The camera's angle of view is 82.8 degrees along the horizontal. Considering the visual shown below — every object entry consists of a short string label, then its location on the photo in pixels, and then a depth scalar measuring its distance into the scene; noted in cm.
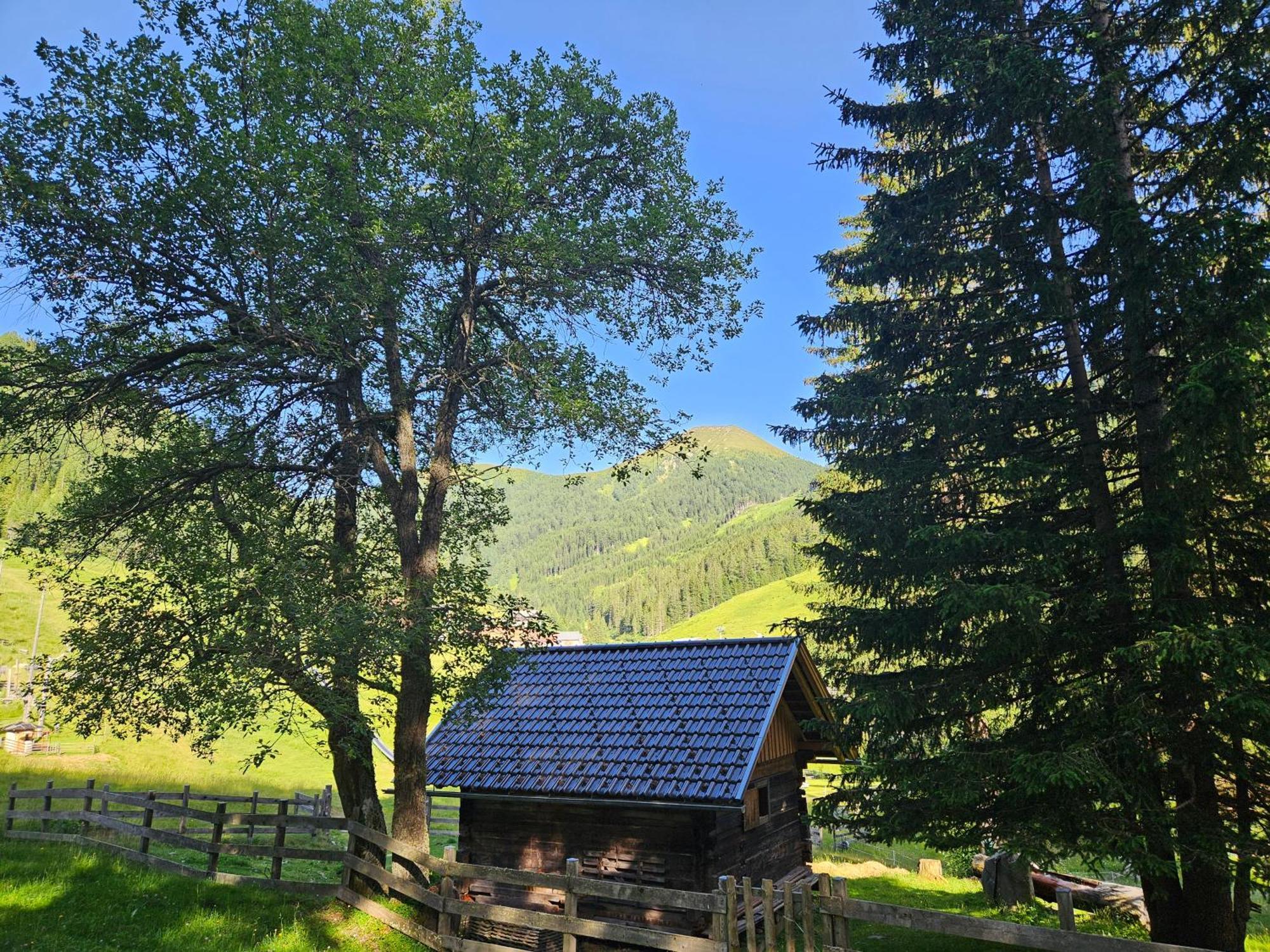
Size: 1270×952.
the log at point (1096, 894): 1568
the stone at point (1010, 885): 1678
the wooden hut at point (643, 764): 1281
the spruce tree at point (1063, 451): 884
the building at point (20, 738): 3341
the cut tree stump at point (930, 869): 2305
